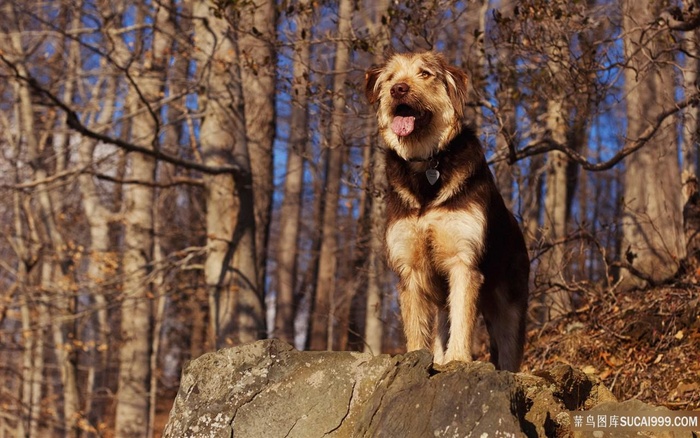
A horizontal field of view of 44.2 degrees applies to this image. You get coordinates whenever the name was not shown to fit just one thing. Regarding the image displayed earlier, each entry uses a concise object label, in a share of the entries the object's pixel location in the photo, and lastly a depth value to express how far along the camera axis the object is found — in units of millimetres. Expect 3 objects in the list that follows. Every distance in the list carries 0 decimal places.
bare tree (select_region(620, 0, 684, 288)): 8914
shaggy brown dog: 5547
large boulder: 4305
